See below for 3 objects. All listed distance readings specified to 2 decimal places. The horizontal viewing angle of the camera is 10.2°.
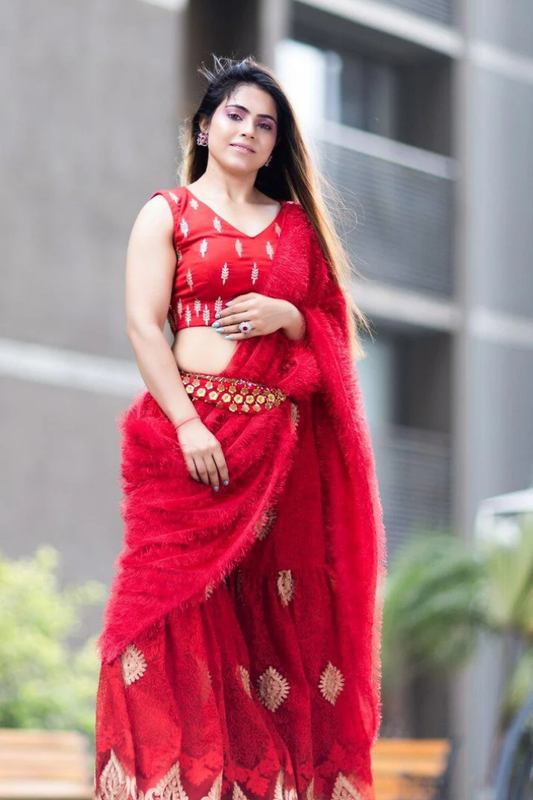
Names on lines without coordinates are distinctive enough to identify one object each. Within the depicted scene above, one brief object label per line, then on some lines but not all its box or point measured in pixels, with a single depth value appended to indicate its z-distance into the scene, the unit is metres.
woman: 7.16
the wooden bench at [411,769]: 18.51
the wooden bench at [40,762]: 13.27
